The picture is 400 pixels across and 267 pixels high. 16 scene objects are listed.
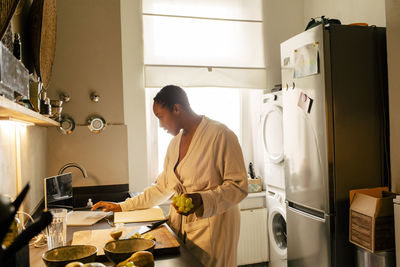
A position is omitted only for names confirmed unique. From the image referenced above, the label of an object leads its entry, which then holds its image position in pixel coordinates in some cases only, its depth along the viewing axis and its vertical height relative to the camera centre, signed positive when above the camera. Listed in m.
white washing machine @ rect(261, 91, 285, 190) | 3.18 -0.08
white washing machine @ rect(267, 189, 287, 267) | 3.21 -0.92
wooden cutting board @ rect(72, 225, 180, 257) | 1.30 -0.41
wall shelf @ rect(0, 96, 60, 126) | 0.73 +0.08
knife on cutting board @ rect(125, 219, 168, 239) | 1.52 -0.41
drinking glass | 1.31 -0.35
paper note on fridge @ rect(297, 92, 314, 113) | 2.49 +0.20
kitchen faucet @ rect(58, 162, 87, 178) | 2.44 -0.20
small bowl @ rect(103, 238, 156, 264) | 1.15 -0.36
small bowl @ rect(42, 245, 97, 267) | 1.03 -0.35
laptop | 1.78 -0.33
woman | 1.65 -0.22
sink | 2.63 -0.43
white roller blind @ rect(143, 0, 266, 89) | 3.42 +0.92
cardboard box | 2.08 -0.57
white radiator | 3.48 -1.04
